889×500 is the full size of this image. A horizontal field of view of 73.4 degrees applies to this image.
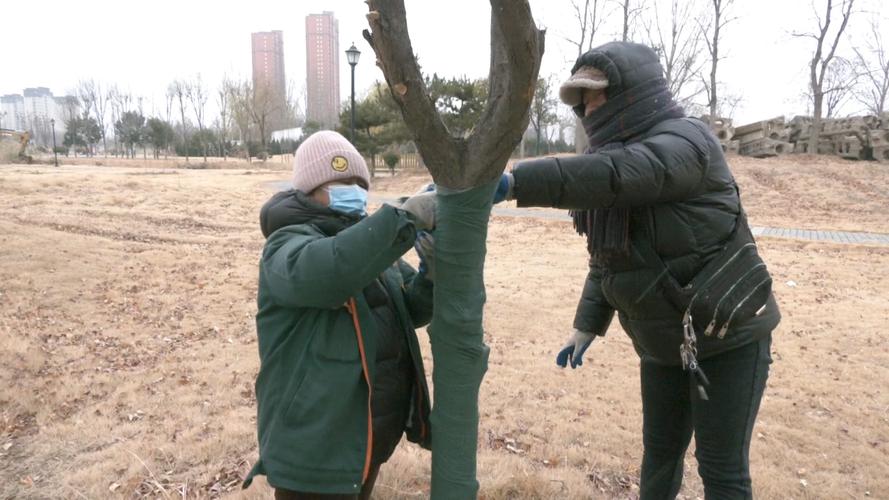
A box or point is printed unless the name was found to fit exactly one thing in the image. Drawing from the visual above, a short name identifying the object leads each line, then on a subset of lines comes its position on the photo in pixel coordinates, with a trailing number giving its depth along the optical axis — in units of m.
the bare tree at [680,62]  29.92
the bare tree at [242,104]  50.72
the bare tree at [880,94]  38.94
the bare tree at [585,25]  28.58
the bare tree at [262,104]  45.78
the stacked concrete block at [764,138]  25.02
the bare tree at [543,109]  34.28
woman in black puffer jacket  1.63
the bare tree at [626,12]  26.10
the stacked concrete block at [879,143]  23.20
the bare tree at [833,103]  47.88
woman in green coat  1.51
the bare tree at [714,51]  26.80
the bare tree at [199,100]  59.41
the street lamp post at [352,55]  15.92
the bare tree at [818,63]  25.31
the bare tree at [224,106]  55.34
